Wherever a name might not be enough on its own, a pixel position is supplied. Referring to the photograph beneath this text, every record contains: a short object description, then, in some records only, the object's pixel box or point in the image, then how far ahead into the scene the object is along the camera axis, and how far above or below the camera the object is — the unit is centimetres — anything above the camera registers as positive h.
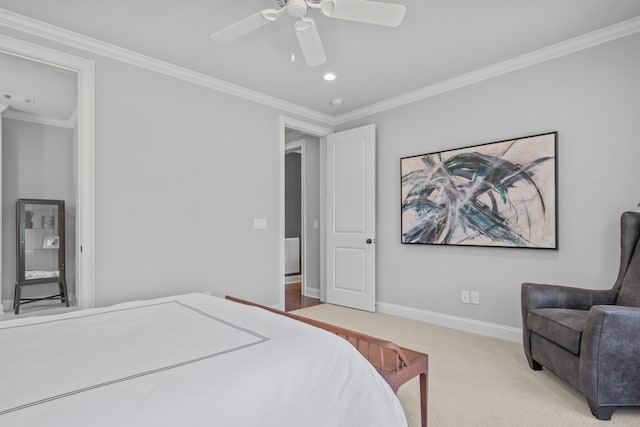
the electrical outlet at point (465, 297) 348 -83
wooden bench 161 -73
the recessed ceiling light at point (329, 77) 340 +136
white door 423 -5
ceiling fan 184 +111
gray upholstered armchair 189 -71
